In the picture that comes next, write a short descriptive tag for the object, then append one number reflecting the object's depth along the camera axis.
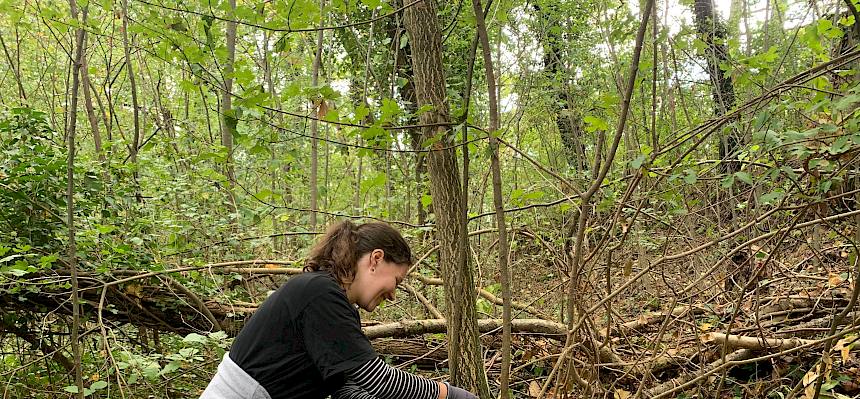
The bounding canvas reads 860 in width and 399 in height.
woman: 2.05
